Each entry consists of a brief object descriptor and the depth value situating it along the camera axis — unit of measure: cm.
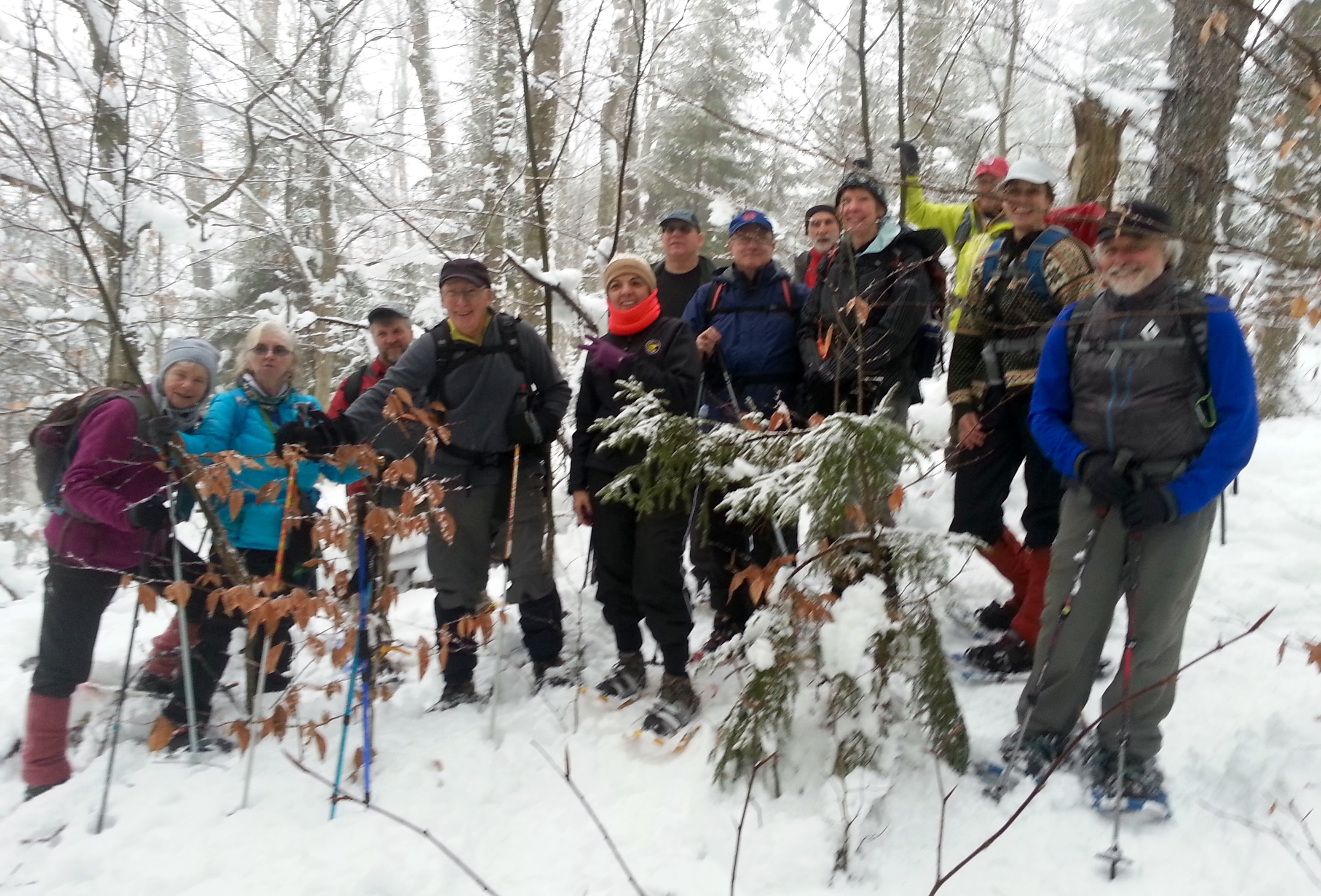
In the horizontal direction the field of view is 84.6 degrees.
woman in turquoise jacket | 395
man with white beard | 270
